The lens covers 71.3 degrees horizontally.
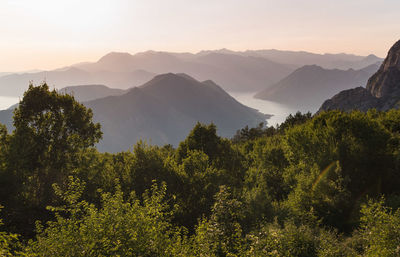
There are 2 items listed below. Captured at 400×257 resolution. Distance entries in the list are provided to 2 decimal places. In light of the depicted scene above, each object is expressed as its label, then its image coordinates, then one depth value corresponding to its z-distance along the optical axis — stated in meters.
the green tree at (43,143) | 27.39
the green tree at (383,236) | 14.77
